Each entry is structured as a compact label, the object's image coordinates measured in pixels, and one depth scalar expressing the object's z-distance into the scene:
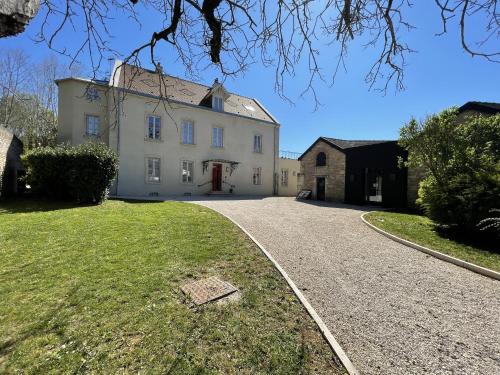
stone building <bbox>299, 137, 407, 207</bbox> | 16.41
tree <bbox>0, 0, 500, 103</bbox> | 3.22
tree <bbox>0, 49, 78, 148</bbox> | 25.00
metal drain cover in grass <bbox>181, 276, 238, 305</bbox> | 3.77
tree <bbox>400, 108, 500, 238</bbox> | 7.73
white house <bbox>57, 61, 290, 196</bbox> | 17.19
